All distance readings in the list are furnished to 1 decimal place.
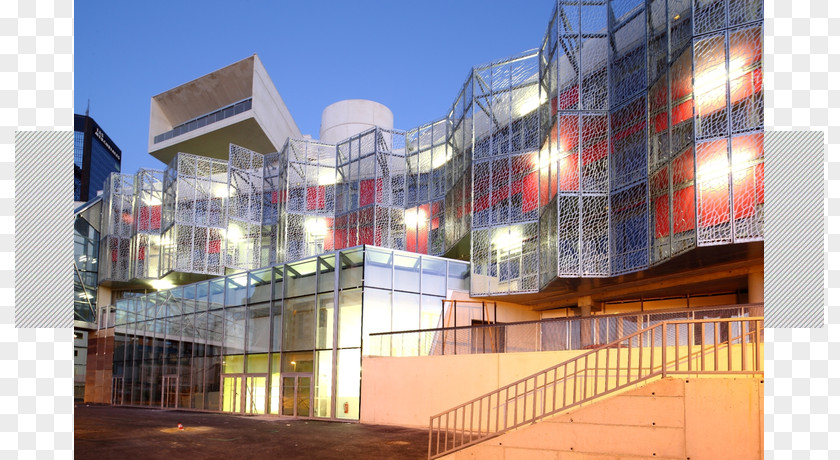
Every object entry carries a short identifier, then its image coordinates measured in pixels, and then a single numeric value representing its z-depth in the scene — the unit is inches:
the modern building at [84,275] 1980.8
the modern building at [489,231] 721.0
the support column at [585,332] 702.5
